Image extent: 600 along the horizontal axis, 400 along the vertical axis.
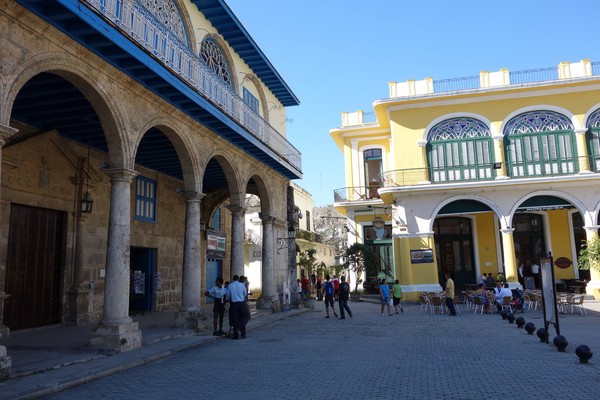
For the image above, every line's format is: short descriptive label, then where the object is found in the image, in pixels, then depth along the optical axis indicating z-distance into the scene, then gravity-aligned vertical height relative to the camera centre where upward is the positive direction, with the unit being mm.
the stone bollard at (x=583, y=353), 7113 -1266
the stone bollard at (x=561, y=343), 8273 -1290
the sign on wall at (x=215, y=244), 14711 +922
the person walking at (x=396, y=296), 16391 -864
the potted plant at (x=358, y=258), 24125 +643
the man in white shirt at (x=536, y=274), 21659 -333
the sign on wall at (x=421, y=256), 20484 +553
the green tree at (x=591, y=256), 18938 +377
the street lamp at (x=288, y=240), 18047 +1226
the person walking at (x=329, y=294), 15717 -720
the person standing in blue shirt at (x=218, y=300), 10961 -578
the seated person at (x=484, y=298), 15770 -961
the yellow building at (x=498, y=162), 20266 +4435
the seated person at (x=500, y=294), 15461 -835
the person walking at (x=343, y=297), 14890 -780
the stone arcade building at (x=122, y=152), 7879 +3008
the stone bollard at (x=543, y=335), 9289 -1288
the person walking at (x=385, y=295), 15742 -793
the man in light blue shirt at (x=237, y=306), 10641 -696
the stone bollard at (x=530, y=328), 10500 -1304
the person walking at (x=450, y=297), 15312 -886
